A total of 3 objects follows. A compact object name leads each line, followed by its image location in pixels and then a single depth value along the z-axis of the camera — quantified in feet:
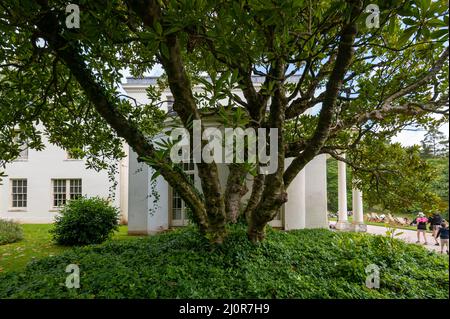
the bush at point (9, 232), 31.42
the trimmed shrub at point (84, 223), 26.43
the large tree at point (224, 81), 7.11
